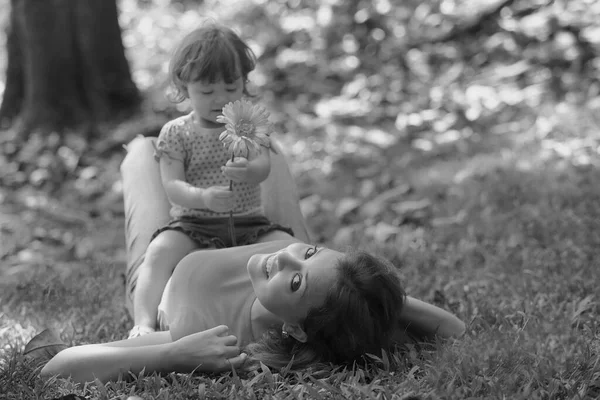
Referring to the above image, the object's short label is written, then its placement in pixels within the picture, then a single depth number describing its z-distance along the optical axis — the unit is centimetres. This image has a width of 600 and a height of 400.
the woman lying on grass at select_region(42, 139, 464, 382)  247
